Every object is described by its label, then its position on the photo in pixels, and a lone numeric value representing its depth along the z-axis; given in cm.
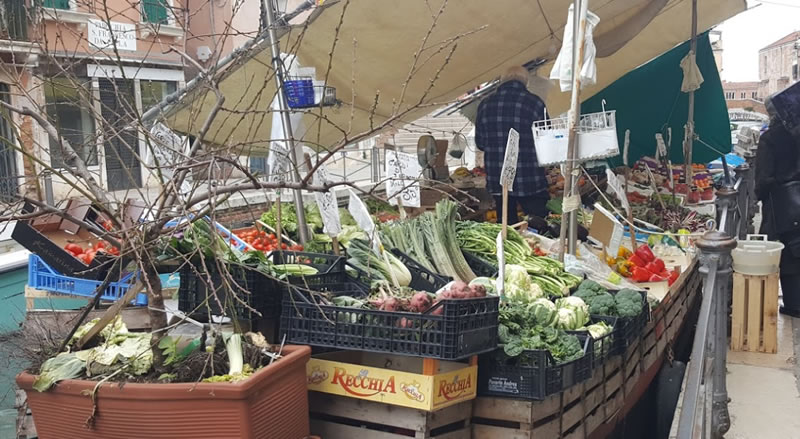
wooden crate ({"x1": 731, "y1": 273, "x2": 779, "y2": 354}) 581
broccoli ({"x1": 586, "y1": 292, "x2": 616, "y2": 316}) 445
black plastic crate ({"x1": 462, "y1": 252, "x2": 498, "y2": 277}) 524
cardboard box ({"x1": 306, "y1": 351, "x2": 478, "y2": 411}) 323
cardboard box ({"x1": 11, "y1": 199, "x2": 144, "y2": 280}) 461
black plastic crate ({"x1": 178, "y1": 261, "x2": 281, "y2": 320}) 355
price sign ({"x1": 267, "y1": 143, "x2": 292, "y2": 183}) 565
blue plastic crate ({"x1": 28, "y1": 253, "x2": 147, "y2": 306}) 487
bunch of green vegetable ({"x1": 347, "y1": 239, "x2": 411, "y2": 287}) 433
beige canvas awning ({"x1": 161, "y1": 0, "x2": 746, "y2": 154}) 728
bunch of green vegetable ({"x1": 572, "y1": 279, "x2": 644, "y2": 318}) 445
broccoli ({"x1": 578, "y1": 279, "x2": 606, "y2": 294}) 482
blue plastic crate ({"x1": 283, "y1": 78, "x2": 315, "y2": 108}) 623
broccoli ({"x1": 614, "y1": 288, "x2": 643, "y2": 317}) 443
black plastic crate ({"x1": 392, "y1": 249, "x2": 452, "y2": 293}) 448
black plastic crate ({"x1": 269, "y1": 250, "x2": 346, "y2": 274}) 416
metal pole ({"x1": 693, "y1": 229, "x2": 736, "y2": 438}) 323
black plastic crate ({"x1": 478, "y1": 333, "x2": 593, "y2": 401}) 338
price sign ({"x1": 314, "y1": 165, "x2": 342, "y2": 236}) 523
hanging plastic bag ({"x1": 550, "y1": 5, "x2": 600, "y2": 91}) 539
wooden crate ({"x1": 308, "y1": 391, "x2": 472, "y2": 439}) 330
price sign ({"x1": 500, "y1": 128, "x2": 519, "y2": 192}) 546
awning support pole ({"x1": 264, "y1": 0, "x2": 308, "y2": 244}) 538
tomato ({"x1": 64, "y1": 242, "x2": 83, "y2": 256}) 538
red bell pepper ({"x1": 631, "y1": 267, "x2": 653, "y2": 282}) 598
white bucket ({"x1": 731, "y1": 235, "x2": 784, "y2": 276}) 569
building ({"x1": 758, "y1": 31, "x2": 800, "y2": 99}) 8542
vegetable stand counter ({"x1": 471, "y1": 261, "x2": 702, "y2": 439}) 346
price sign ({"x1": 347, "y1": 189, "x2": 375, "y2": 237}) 459
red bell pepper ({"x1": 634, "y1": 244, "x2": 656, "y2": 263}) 636
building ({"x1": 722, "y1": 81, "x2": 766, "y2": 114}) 10108
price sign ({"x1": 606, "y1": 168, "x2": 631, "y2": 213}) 631
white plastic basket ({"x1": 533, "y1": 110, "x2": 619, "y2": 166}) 538
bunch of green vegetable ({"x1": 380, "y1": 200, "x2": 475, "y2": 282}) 512
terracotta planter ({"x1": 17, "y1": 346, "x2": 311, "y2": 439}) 283
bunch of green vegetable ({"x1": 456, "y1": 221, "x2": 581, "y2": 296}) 507
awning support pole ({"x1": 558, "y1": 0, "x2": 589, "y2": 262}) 527
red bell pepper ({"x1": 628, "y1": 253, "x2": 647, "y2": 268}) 634
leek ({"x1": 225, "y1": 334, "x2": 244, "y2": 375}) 303
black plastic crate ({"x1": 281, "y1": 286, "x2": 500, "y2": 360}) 319
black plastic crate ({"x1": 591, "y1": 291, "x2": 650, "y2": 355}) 421
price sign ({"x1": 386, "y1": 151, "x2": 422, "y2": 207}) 590
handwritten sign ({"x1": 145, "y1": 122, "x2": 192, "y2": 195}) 583
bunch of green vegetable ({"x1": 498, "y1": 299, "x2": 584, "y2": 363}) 353
